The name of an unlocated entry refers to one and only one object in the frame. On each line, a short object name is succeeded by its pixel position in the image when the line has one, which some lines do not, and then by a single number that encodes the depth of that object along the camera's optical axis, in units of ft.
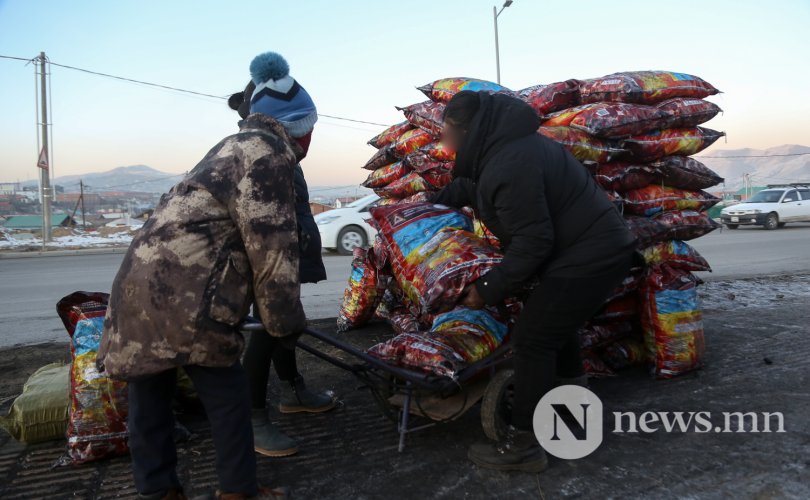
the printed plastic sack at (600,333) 12.02
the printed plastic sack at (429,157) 14.37
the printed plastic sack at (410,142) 15.90
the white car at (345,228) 42.50
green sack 9.80
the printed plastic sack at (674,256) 12.50
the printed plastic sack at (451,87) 14.53
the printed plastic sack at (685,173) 13.61
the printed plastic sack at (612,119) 12.42
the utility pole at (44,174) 61.30
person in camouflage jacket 6.89
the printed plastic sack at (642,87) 13.42
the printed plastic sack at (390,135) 17.40
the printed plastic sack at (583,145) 12.32
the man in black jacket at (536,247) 8.17
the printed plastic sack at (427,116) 14.79
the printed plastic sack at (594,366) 12.01
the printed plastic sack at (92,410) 9.16
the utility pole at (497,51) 68.69
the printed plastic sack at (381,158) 17.99
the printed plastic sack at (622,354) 12.64
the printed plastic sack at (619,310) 12.30
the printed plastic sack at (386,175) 17.58
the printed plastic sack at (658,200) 13.30
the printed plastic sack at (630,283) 11.97
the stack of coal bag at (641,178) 12.03
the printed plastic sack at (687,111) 13.37
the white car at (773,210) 64.44
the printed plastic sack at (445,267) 9.94
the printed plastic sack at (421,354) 9.04
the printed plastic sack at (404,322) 13.34
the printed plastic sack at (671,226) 12.30
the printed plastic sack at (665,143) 13.07
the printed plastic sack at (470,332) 9.78
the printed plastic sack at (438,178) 14.39
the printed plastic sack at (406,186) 16.22
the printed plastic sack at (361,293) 16.01
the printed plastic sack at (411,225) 11.68
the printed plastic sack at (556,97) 13.79
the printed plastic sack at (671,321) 11.90
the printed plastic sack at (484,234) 11.57
